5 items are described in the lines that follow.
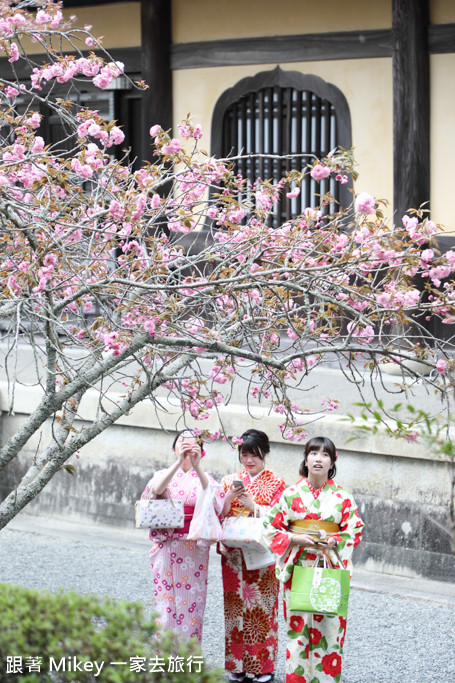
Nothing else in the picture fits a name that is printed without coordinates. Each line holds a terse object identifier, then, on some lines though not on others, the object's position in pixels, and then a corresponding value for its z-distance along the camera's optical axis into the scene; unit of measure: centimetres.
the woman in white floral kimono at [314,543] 950
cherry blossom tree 752
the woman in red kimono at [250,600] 1033
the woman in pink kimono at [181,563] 1030
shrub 592
